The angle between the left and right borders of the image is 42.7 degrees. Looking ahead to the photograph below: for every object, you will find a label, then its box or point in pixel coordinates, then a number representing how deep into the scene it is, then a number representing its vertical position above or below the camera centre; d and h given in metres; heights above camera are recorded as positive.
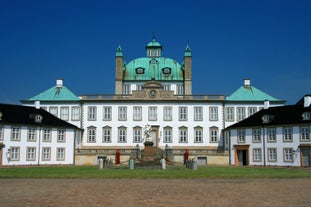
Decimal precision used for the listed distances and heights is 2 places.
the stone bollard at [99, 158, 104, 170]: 36.21 -1.24
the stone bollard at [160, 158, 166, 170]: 35.16 -1.19
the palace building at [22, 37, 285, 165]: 57.84 +5.10
